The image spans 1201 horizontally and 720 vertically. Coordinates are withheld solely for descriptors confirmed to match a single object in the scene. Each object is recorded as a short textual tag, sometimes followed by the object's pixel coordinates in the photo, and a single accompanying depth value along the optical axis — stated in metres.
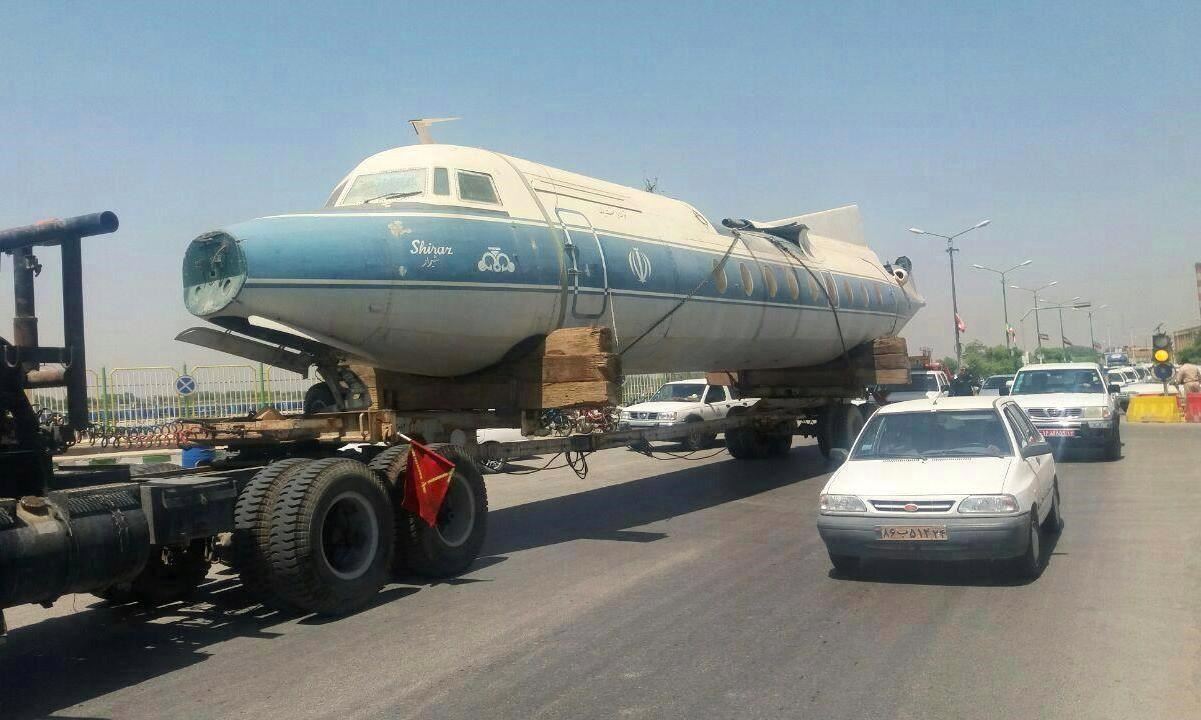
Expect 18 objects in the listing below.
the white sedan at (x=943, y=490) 7.47
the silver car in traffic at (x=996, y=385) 25.44
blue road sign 21.55
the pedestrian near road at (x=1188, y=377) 29.81
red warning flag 8.59
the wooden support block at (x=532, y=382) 10.12
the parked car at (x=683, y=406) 22.95
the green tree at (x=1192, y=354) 79.06
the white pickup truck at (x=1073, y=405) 16.62
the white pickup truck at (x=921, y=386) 26.67
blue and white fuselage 8.44
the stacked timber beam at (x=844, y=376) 18.03
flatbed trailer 5.86
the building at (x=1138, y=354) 112.06
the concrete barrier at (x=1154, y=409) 26.73
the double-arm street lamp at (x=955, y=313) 44.75
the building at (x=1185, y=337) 101.00
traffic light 23.14
